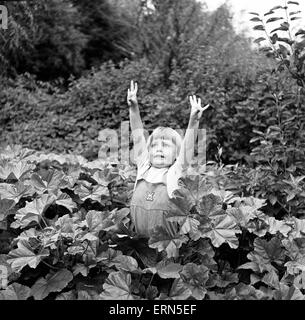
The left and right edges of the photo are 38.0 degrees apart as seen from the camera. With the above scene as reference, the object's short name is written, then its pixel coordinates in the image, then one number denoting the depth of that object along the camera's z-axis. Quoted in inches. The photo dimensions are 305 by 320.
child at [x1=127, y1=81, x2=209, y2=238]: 95.4
